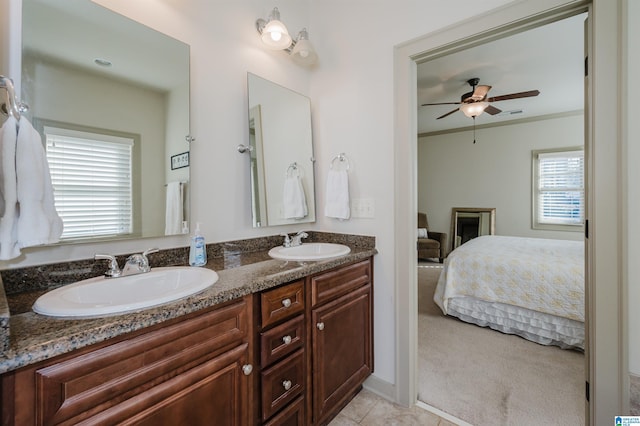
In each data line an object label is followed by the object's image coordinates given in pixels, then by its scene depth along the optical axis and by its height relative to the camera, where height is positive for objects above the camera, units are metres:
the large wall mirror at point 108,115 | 1.06 +0.43
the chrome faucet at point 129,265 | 1.08 -0.21
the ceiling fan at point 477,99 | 3.11 +1.31
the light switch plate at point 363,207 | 1.83 +0.03
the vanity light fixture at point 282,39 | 1.69 +1.12
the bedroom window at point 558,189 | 4.46 +0.36
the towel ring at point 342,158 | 1.95 +0.39
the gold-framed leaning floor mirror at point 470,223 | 5.12 -0.23
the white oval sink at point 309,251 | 1.49 -0.24
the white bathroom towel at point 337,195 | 1.89 +0.12
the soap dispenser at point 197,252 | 1.38 -0.19
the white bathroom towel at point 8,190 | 0.79 +0.07
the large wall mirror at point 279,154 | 1.76 +0.40
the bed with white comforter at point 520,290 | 2.22 -0.70
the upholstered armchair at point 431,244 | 5.19 -0.61
